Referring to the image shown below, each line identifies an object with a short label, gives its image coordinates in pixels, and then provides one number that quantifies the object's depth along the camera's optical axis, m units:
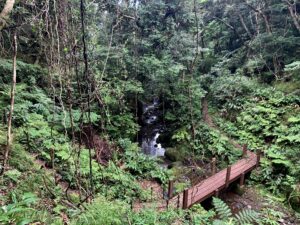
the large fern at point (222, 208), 3.73
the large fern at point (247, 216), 3.55
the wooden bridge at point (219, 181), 7.15
